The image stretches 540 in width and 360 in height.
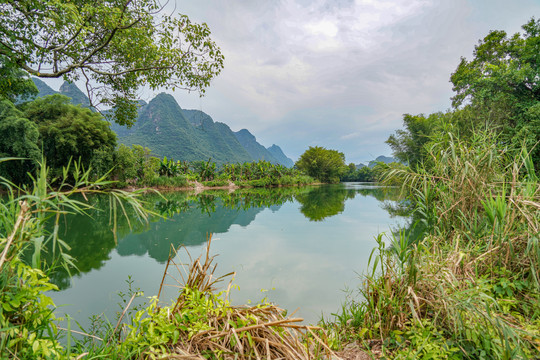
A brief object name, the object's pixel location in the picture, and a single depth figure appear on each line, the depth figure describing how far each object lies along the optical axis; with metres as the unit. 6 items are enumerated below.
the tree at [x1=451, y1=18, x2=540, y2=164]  8.48
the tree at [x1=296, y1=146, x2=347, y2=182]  48.22
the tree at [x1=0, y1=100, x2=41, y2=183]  13.95
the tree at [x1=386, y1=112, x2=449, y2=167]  22.62
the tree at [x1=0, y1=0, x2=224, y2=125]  3.27
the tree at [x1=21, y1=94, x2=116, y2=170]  16.72
